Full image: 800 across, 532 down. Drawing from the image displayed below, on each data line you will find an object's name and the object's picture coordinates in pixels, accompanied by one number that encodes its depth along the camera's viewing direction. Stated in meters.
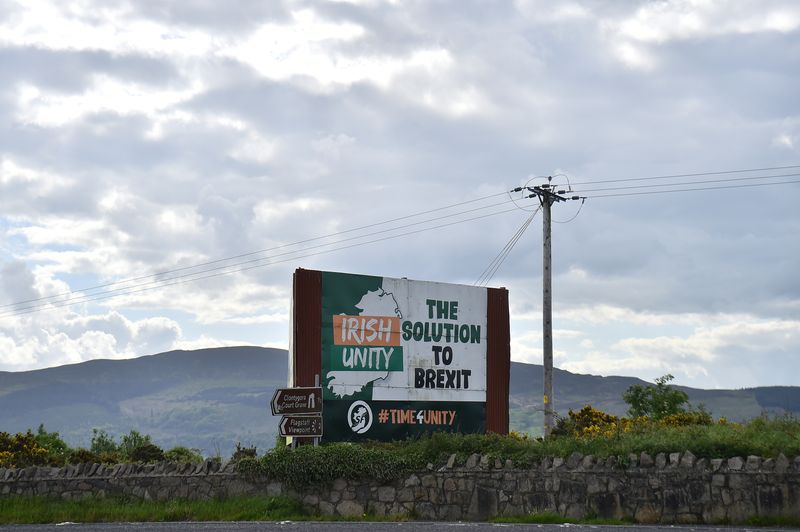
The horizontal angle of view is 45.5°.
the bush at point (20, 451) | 36.26
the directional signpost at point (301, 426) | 26.62
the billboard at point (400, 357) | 30.28
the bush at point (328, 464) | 23.88
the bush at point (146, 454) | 36.51
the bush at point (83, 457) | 35.44
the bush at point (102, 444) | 55.07
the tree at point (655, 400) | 45.97
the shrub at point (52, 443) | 45.82
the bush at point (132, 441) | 50.76
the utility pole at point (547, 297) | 38.56
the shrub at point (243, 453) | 25.35
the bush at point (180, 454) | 39.67
